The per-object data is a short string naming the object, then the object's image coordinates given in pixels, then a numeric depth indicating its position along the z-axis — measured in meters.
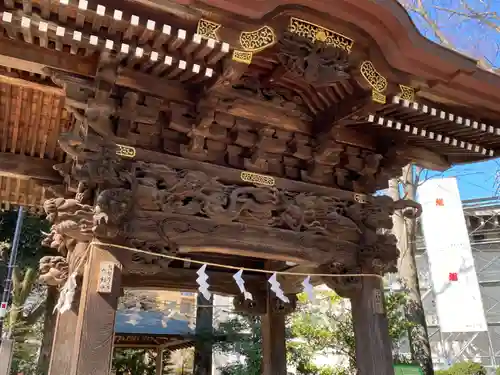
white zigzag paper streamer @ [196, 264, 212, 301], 3.81
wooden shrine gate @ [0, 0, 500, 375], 3.17
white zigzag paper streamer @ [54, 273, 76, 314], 3.49
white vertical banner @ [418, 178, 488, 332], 9.59
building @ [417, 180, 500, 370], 16.27
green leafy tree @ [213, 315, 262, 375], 11.30
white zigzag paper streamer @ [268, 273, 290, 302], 4.26
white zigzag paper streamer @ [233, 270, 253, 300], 4.07
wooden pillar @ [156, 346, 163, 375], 11.46
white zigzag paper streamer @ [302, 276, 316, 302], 4.51
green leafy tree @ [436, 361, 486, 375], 9.60
